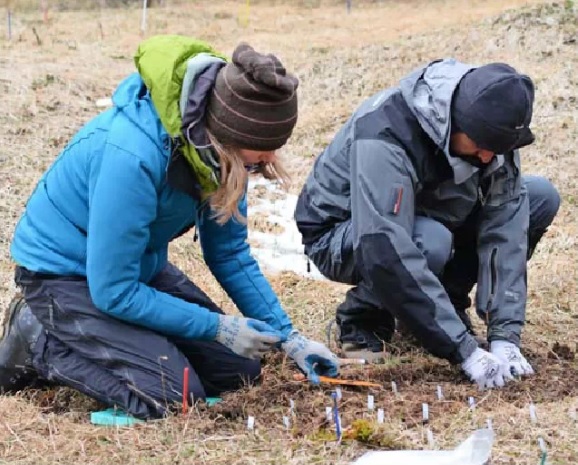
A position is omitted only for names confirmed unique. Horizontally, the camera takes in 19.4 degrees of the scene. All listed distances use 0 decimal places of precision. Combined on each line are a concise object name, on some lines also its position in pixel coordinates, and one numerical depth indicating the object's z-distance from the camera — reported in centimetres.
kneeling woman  507
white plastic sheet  478
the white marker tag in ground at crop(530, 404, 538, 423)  531
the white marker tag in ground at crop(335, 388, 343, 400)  574
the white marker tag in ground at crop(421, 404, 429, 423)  543
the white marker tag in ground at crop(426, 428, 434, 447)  508
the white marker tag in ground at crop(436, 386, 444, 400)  580
